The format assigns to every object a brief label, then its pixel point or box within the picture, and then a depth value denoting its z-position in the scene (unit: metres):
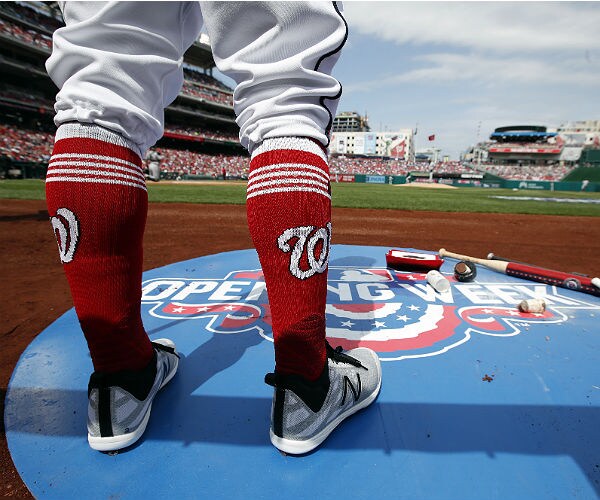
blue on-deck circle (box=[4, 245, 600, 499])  0.69
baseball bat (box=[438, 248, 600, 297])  1.82
